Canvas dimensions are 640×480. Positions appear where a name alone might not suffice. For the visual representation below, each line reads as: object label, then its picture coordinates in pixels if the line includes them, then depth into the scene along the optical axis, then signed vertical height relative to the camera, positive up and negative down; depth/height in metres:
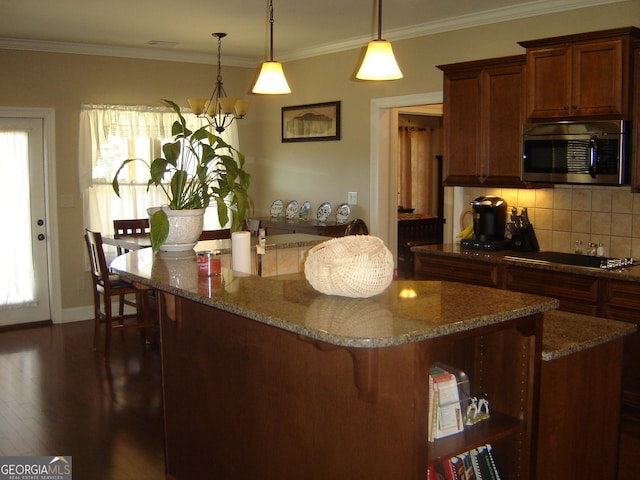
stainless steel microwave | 4.13 +0.20
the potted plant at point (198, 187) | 3.38 +0.00
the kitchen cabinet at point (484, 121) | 4.73 +0.46
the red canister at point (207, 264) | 2.91 -0.33
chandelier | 5.77 +0.68
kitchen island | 2.02 -0.65
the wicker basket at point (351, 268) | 2.26 -0.27
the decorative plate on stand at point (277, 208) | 7.19 -0.23
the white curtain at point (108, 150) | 6.61 +0.34
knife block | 4.87 -0.39
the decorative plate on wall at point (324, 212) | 6.59 -0.25
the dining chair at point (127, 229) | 6.09 -0.38
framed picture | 6.55 +0.63
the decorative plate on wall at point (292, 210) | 7.02 -0.25
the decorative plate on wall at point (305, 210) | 6.86 -0.24
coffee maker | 4.99 -0.28
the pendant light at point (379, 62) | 3.21 +0.58
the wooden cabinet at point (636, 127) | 4.03 +0.34
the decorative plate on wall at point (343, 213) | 6.36 -0.25
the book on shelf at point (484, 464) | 2.37 -0.97
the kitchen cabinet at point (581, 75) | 4.07 +0.68
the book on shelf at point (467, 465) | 2.35 -0.96
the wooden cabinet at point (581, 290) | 3.98 -0.66
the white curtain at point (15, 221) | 6.39 -0.31
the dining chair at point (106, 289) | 5.42 -0.83
